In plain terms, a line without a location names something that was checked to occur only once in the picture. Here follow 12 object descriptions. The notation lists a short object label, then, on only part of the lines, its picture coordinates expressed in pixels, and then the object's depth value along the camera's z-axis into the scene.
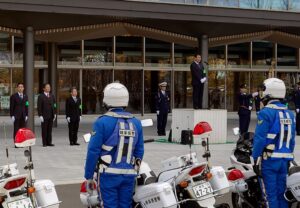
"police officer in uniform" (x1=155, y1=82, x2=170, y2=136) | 21.25
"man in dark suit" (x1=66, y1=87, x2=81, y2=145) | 17.88
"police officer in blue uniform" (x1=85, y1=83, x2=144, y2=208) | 6.39
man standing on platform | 18.53
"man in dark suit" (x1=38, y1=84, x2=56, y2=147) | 17.30
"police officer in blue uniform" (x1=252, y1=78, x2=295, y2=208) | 7.38
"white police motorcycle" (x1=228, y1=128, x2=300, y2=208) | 7.54
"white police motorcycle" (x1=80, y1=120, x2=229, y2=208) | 6.76
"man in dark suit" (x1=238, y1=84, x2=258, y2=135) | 20.47
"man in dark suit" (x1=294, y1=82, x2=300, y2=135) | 21.45
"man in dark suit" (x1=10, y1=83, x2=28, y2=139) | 16.83
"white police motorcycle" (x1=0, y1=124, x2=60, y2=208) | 6.71
